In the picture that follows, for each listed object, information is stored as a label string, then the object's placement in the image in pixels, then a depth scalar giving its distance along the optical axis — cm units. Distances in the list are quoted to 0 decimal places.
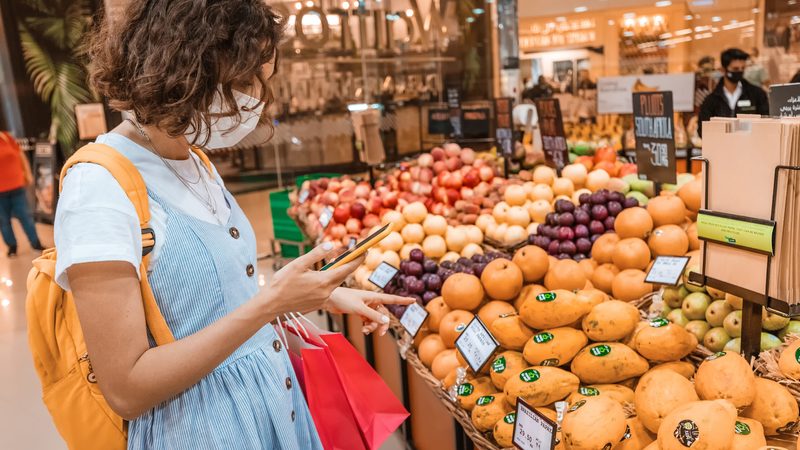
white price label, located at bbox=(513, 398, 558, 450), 137
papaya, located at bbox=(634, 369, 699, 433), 139
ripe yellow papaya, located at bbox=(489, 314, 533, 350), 191
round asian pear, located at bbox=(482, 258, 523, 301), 228
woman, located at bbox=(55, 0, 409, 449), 102
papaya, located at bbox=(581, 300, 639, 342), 174
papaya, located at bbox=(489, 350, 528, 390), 182
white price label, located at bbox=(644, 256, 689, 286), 202
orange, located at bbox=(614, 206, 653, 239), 245
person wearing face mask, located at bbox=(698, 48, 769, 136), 608
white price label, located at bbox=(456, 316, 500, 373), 189
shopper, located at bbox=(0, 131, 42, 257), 761
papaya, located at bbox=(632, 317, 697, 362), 166
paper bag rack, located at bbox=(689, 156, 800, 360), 147
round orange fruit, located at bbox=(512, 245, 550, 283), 232
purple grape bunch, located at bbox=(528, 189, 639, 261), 279
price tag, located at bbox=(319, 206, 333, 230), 373
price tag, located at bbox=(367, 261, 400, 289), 295
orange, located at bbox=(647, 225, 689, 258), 235
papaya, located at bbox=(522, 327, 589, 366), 175
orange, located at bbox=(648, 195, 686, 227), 250
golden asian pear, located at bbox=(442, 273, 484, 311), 235
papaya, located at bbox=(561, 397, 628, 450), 133
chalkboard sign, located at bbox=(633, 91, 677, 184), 277
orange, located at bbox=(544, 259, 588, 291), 224
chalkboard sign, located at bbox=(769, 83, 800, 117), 168
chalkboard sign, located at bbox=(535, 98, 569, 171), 390
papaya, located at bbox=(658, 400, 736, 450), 116
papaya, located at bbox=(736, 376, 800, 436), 138
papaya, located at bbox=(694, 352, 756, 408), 137
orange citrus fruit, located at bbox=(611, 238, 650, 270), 233
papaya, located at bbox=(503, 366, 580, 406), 165
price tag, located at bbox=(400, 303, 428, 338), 242
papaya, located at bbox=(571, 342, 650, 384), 165
